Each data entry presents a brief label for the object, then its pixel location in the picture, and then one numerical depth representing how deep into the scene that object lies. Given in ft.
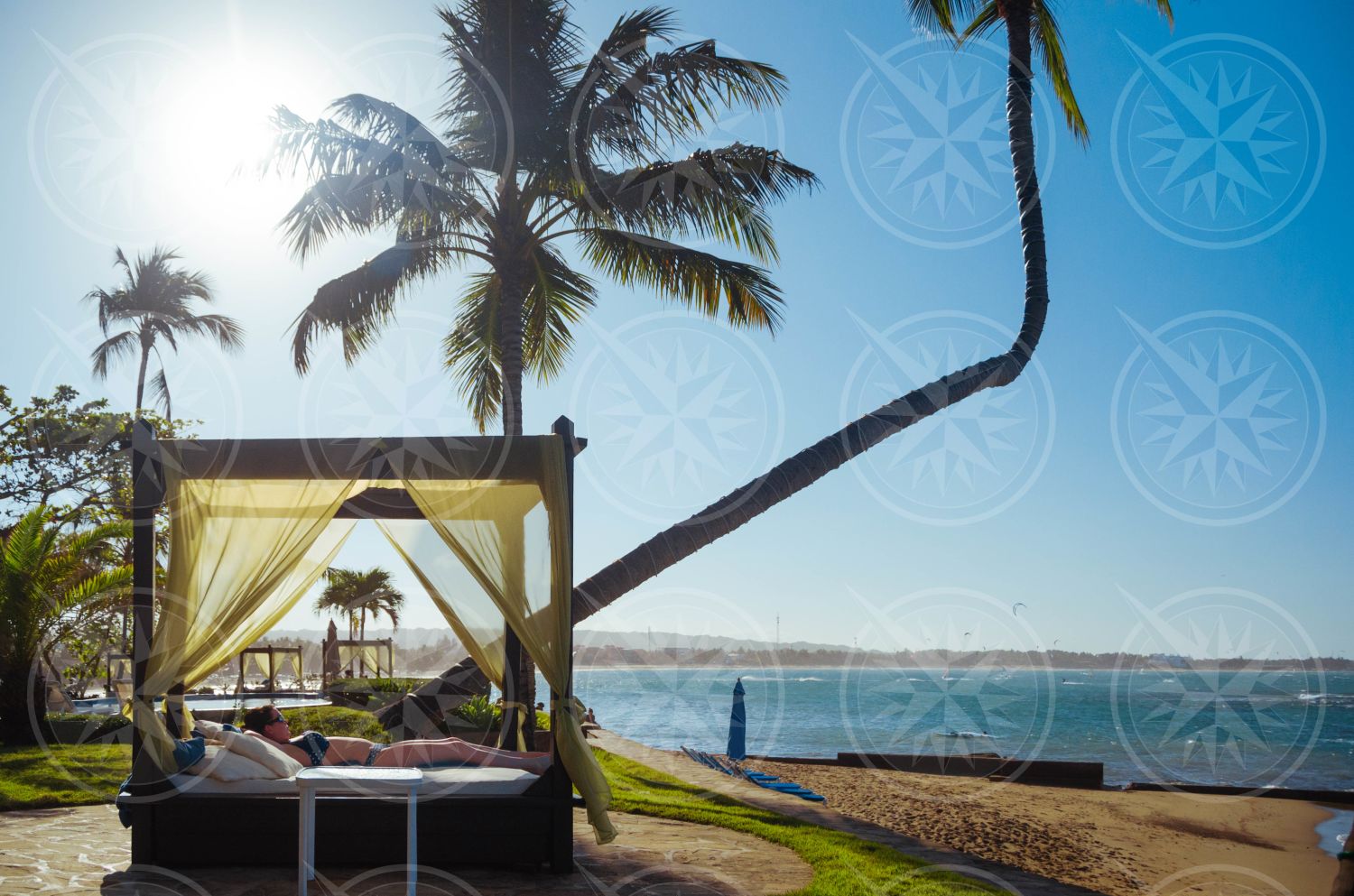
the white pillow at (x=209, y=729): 18.75
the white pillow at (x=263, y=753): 17.22
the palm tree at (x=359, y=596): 100.32
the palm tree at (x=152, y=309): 72.02
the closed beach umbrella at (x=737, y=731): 50.08
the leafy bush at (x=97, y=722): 34.12
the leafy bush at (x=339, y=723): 34.01
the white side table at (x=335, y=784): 13.33
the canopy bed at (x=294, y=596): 16.57
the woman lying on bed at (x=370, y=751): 18.12
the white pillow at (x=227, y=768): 16.92
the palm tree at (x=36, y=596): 32.42
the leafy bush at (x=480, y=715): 32.50
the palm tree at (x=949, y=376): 27.48
